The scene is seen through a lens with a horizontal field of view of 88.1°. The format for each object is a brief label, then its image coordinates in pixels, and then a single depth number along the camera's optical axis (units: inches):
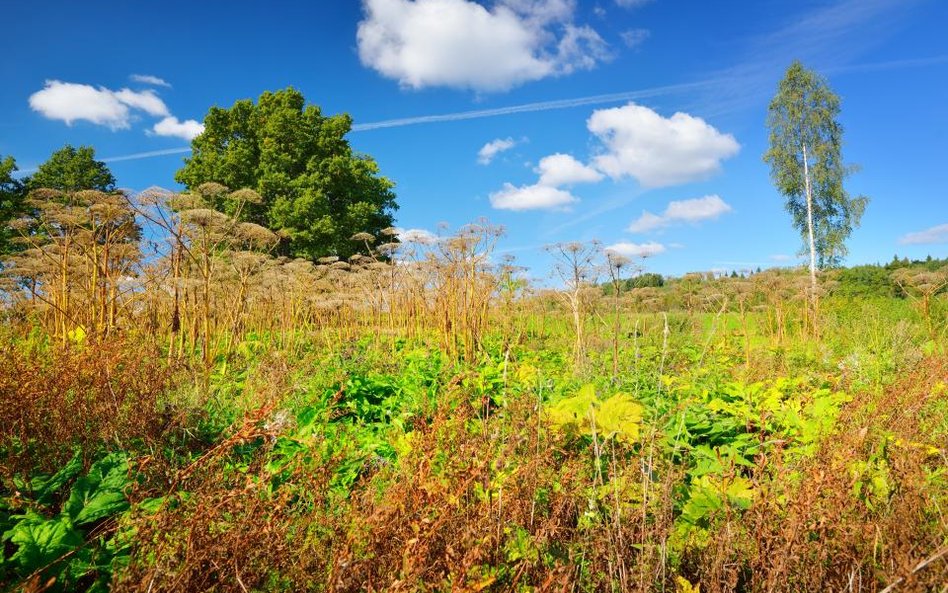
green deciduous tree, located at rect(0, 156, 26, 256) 765.3
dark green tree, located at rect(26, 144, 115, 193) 876.0
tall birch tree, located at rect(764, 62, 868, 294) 831.1
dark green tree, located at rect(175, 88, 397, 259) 737.6
